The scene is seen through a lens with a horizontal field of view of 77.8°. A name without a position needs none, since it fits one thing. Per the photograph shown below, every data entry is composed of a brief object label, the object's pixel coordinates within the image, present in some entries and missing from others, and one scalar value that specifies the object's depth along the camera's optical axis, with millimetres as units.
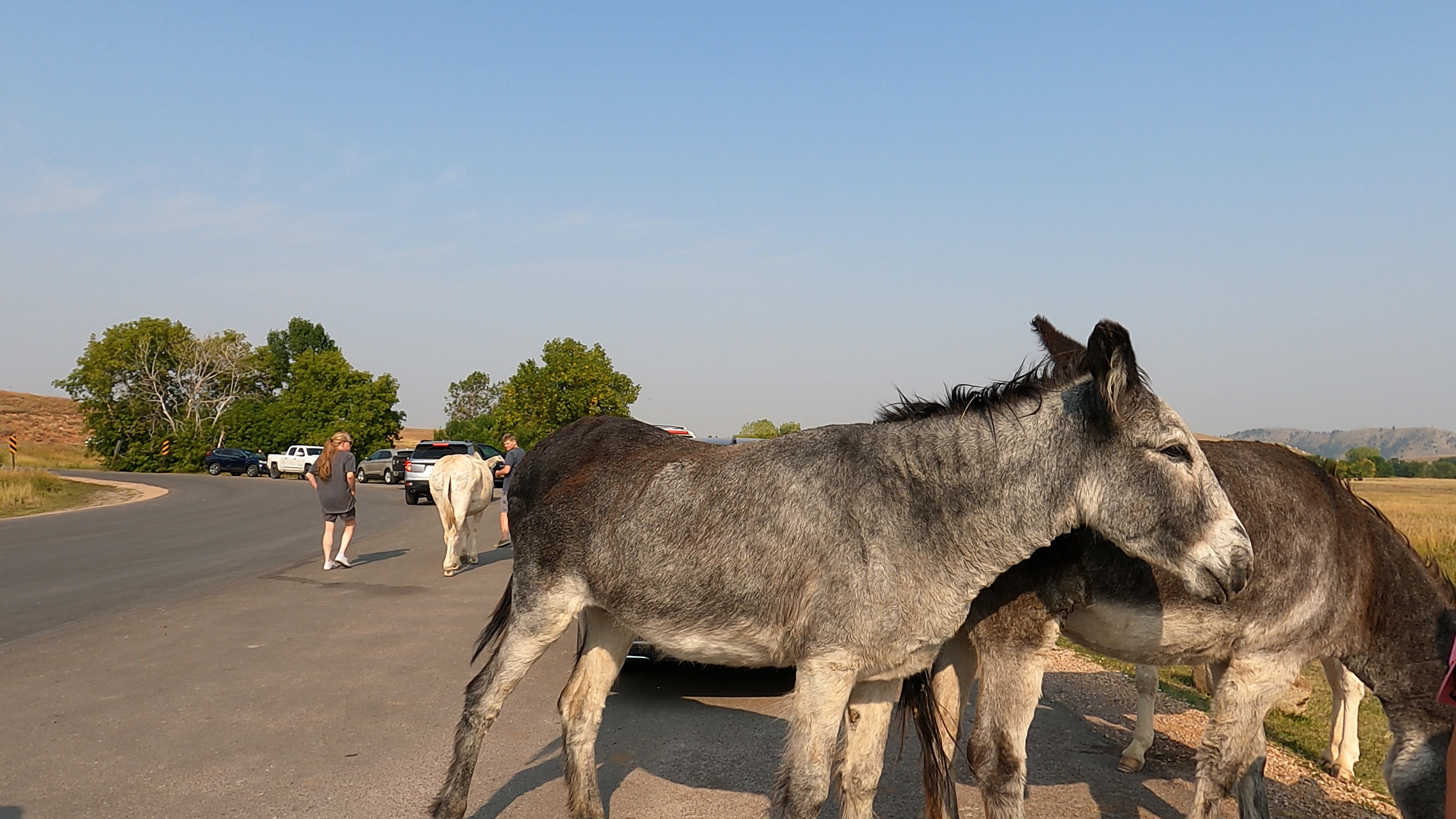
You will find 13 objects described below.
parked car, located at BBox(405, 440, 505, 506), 29891
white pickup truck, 51812
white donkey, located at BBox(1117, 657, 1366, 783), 5766
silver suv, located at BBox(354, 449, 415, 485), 44562
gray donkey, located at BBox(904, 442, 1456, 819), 4328
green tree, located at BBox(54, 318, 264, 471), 58406
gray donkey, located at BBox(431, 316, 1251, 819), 3615
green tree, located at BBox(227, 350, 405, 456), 59031
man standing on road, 14812
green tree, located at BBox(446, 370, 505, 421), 109438
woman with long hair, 14133
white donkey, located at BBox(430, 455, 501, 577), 13984
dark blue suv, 53344
